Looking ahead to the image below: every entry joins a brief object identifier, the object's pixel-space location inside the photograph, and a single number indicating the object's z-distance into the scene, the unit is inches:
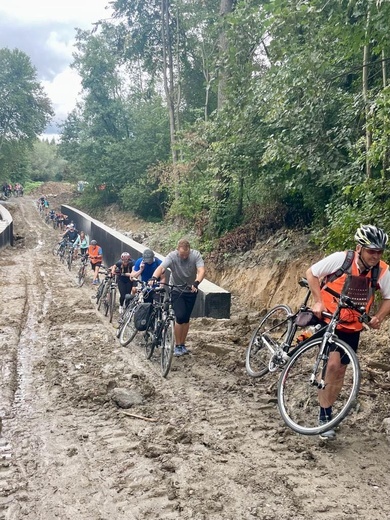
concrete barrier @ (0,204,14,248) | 1012.4
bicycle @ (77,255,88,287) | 618.5
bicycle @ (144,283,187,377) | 251.4
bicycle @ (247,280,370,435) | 160.9
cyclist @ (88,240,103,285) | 622.8
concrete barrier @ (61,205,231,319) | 372.8
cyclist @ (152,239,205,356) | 279.0
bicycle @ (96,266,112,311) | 450.9
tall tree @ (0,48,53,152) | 2122.3
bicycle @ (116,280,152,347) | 310.9
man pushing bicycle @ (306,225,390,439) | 161.0
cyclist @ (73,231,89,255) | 744.3
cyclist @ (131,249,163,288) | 345.1
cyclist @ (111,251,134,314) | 420.8
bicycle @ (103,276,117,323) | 422.9
